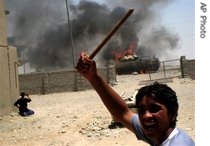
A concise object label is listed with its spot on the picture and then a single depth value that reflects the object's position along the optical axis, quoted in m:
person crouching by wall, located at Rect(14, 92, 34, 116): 8.24
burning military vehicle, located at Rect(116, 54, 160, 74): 23.77
